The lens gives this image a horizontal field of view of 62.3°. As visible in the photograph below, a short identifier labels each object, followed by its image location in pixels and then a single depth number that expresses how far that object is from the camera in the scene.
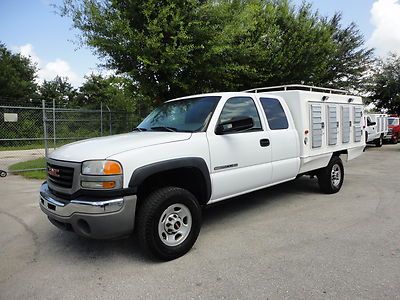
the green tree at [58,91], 41.47
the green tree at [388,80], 26.70
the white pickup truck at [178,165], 3.43
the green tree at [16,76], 31.27
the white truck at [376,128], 18.56
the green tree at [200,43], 8.79
